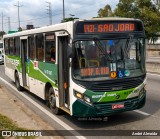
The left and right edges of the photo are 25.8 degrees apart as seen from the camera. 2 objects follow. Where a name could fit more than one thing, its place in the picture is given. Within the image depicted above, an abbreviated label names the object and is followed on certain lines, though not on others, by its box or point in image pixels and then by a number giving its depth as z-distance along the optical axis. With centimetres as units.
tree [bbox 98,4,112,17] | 6506
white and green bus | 862
